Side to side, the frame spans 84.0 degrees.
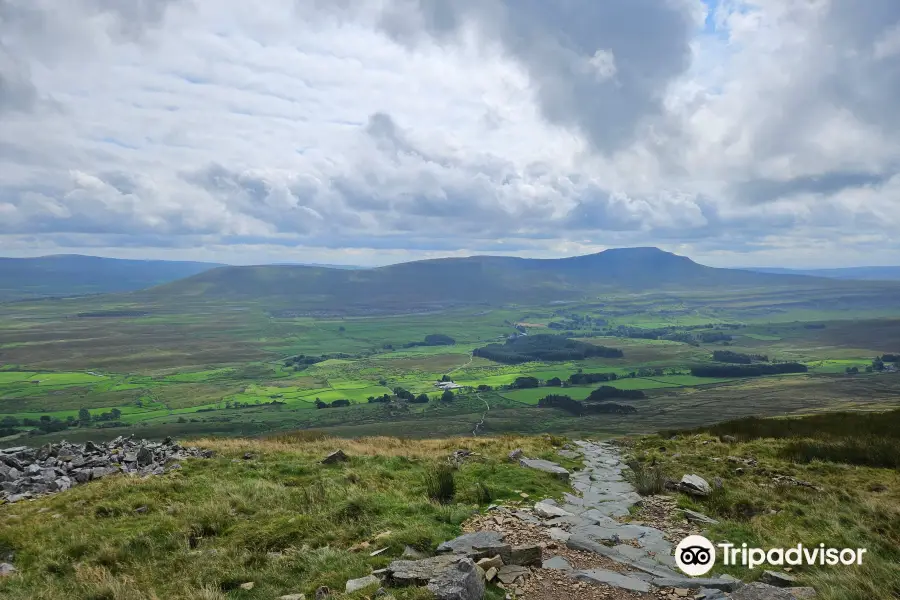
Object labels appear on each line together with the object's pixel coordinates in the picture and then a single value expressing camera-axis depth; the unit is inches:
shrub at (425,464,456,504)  566.1
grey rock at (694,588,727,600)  327.3
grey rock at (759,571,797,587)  356.5
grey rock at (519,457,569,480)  738.2
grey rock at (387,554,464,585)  321.4
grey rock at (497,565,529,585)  344.2
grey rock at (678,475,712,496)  641.6
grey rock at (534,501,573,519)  515.2
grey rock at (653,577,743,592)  352.5
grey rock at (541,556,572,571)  374.0
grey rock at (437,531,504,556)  379.2
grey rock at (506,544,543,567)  370.9
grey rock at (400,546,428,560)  374.2
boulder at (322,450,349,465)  771.0
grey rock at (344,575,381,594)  324.5
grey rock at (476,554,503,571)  354.8
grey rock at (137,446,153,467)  769.2
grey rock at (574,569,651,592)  346.6
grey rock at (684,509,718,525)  531.2
